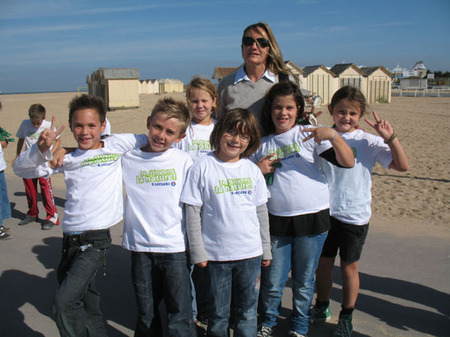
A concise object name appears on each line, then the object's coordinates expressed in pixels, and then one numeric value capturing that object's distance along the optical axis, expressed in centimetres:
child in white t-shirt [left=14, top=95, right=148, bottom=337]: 261
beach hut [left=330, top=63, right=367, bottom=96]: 3322
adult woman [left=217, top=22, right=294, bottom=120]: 319
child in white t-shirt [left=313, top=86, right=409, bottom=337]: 297
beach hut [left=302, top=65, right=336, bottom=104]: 3169
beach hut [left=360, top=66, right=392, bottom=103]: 3459
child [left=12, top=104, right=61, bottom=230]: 591
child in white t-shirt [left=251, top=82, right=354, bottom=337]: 284
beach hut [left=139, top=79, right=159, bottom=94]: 7556
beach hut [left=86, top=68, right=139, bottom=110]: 2761
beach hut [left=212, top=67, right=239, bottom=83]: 3242
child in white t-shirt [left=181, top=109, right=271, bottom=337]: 259
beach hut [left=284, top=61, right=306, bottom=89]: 3017
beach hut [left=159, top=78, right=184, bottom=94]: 7875
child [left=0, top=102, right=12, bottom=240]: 538
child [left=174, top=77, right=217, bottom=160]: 316
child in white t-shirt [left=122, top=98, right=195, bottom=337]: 264
